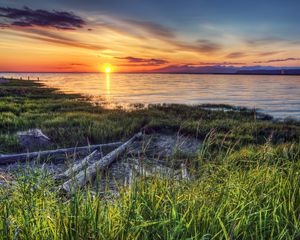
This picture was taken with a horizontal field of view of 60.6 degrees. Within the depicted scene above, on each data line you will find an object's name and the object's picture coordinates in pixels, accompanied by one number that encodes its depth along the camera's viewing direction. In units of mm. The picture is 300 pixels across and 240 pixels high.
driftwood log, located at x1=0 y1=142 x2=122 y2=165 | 9430
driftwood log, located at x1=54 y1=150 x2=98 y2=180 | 6594
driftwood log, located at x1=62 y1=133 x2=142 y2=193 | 6836
